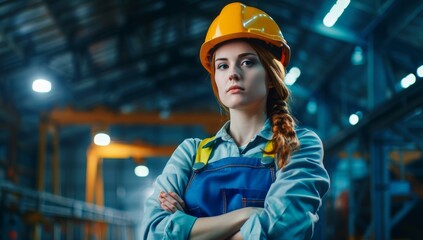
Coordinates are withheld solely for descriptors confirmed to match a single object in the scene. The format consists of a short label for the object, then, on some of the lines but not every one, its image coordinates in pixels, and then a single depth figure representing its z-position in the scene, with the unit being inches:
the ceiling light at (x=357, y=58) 532.2
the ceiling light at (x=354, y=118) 488.4
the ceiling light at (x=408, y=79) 406.4
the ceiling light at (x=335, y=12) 379.9
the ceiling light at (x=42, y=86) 498.3
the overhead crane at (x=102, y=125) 702.5
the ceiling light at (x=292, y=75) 586.9
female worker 80.4
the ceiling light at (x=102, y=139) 662.5
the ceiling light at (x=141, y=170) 831.9
